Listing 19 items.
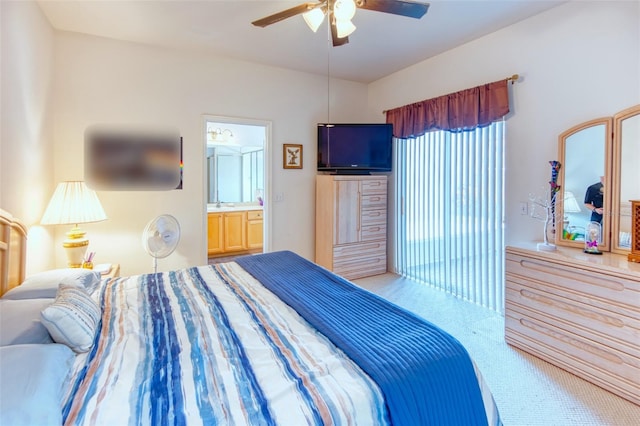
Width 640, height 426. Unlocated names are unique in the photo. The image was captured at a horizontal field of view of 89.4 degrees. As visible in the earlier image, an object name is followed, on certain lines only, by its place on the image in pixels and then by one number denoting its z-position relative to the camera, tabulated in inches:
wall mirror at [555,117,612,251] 90.7
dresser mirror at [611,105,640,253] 85.2
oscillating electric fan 113.3
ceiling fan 73.4
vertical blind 121.0
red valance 115.5
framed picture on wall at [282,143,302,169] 160.4
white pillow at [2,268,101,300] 64.0
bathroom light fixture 215.3
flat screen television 163.0
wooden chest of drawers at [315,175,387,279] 155.7
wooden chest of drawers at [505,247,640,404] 72.7
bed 36.2
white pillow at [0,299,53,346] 46.3
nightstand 106.8
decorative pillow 47.9
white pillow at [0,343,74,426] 31.1
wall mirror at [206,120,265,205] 221.1
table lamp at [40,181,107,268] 97.0
